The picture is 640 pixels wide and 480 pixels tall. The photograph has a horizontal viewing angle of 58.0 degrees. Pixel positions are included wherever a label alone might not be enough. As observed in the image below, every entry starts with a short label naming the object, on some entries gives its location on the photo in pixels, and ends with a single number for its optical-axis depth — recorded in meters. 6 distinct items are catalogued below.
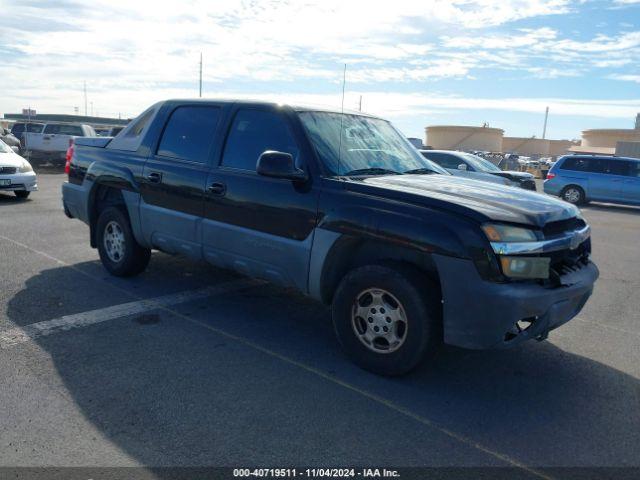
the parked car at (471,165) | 14.73
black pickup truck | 3.58
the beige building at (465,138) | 76.56
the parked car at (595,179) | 17.84
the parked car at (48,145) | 21.39
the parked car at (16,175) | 11.66
